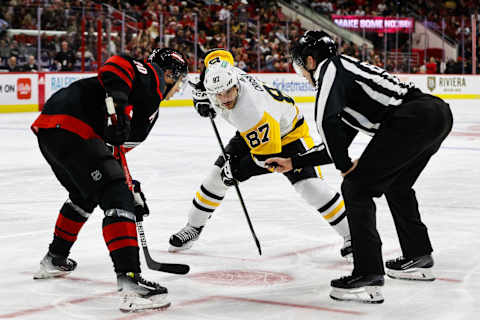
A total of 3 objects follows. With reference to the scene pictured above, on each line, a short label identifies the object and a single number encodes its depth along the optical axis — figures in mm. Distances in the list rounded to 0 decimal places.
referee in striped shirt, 6715
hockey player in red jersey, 6500
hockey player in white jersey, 7930
